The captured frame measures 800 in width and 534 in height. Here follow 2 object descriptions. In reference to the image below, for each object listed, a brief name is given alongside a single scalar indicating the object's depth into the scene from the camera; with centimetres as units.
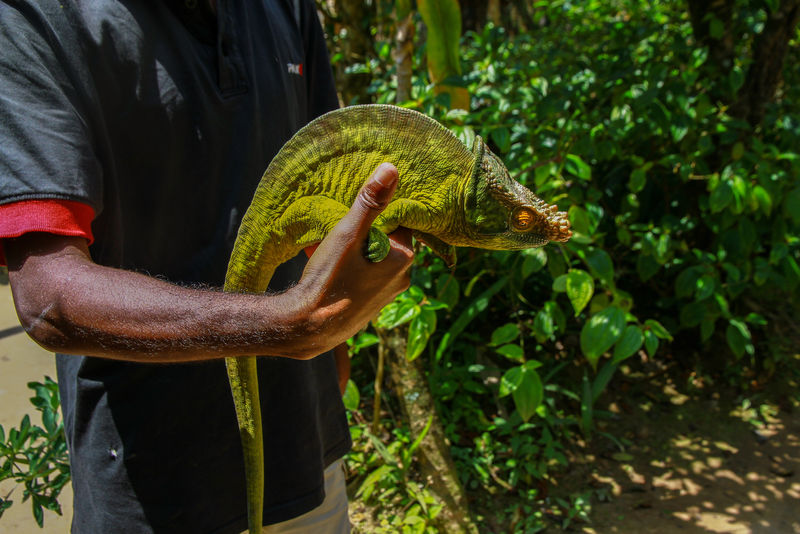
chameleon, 130
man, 99
